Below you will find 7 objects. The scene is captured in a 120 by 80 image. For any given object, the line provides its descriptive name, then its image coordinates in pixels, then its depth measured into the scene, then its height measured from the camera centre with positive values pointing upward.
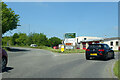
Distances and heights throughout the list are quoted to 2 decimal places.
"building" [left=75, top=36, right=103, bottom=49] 62.02 +0.40
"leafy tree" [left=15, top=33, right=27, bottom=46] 94.36 +2.83
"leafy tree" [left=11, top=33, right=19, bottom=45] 98.31 +3.56
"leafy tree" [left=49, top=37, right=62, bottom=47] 111.81 +2.79
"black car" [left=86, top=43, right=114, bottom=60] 13.86 -0.53
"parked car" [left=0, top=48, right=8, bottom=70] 7.78 -0.65
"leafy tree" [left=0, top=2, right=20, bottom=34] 30.92 +5.27
